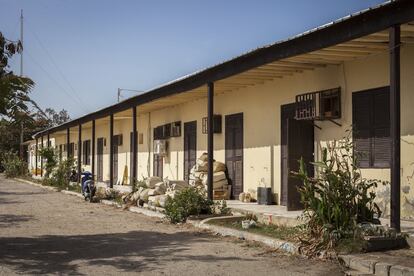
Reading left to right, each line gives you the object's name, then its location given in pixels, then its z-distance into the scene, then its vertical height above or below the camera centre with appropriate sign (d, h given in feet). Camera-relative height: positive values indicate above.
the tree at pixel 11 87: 30.68 +3.69
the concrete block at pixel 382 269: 21.44 -4.63
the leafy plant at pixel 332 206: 25.64 -2.68
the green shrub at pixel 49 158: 95.66 -1.54
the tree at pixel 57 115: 294.46 +18.45
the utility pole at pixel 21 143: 167.89 +1.67
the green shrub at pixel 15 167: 139.64 -4.63
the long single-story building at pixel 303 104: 27.71 +3.50
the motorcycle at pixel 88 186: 63.46 -4.31
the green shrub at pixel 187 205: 40.22 -4.08
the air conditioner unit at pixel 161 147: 68.23 +0.32
